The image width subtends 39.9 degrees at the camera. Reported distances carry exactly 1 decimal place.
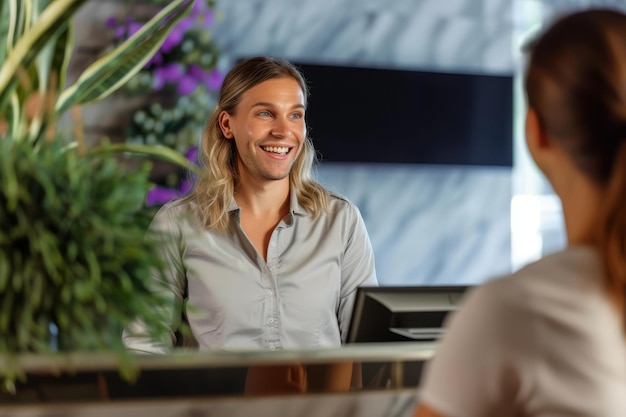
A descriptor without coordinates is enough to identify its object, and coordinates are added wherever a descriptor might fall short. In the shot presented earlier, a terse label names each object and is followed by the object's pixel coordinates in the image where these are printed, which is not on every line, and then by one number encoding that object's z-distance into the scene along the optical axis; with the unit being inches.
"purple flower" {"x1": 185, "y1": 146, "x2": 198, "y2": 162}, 167.0
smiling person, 92.7
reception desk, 49.1
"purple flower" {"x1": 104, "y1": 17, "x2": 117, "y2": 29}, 170.9
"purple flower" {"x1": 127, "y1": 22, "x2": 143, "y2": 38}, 170.6
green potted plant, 45.1
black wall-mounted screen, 184.2
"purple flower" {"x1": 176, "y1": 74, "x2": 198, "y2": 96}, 168.9
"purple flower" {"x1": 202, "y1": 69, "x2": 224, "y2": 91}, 172.4
